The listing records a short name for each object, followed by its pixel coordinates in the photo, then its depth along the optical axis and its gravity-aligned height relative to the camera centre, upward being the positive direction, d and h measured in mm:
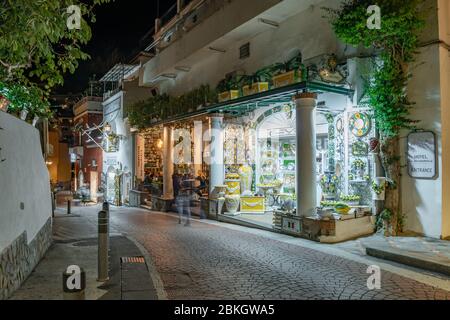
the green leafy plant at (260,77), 13272 +3438
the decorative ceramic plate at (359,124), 11219 +1399
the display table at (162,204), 19031 -1717
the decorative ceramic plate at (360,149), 11406 +631
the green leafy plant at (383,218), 10242 -1388
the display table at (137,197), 22086 -1612
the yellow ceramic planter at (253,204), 14070 -1304
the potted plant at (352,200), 11219 -946
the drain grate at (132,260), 8242 -2010
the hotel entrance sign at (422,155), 9625 +356
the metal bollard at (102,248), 6781 -1409
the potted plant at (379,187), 10383 -521
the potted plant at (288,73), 11445 +3069
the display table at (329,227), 10172 -1657
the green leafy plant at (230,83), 14460 +3553
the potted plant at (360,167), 11508 +58
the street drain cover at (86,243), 10070 -2005
